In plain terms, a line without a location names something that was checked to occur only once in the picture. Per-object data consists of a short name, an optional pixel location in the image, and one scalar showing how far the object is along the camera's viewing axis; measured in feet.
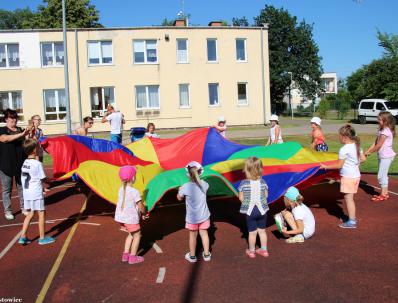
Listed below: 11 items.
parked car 99.04
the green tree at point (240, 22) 180.72
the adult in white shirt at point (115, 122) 42.09
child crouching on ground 20.02
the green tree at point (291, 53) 159.33
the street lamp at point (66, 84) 62.69
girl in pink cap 17.74
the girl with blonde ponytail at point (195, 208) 17.93
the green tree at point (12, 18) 225.56
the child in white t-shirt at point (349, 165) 21.38
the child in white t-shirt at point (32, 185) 20.56
